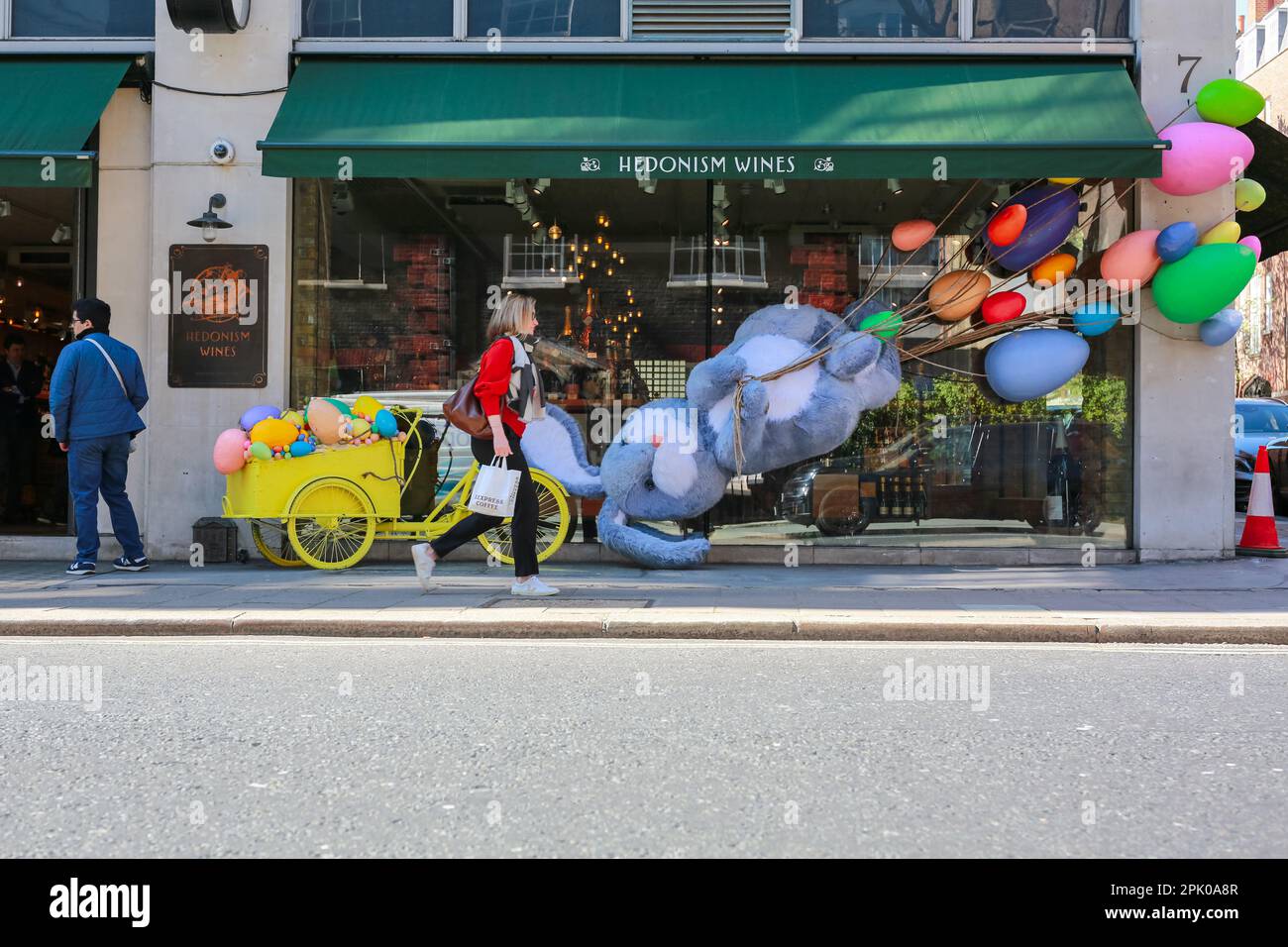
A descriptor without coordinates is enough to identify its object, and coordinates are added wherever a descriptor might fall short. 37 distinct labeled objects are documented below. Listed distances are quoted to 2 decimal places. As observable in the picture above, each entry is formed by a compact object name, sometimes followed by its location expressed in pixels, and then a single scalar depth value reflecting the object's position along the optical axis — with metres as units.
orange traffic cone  10.43
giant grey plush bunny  9.71
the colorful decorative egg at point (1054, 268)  10.06
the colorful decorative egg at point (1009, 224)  9.76
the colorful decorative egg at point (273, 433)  9.56
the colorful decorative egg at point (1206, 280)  9.50
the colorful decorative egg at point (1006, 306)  10.03
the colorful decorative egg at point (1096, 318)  10.00
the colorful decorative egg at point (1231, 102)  9.54
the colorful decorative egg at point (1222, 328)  9.79
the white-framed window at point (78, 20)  10.70
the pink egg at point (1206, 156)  9.49
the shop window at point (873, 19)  10.33
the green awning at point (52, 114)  9.58
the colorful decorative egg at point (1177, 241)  9.62
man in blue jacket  9.17
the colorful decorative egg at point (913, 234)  10.18
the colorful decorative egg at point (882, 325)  10.08
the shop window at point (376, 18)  10.48
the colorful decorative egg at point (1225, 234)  9.83
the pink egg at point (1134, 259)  9.78
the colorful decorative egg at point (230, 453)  9.48
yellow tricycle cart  9.60
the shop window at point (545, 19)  10.42
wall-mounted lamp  10.13
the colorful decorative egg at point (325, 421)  9.57
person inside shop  11.93
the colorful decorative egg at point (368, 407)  9.83
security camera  10.31
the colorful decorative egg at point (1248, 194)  9.90
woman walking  7.68
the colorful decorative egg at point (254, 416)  9.83
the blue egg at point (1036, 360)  9.96
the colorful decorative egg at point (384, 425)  9.70
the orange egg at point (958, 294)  10.10
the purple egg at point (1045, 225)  9.98
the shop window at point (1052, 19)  10.24
